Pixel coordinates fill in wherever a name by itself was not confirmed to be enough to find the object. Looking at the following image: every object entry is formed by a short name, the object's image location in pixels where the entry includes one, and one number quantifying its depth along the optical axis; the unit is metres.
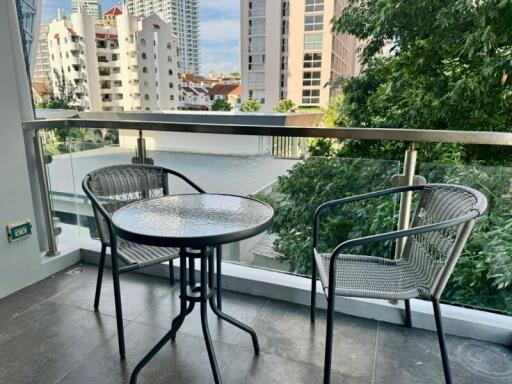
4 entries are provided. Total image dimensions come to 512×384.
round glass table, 1.22
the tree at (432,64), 4.42
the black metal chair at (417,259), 1.22
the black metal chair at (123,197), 1.62
